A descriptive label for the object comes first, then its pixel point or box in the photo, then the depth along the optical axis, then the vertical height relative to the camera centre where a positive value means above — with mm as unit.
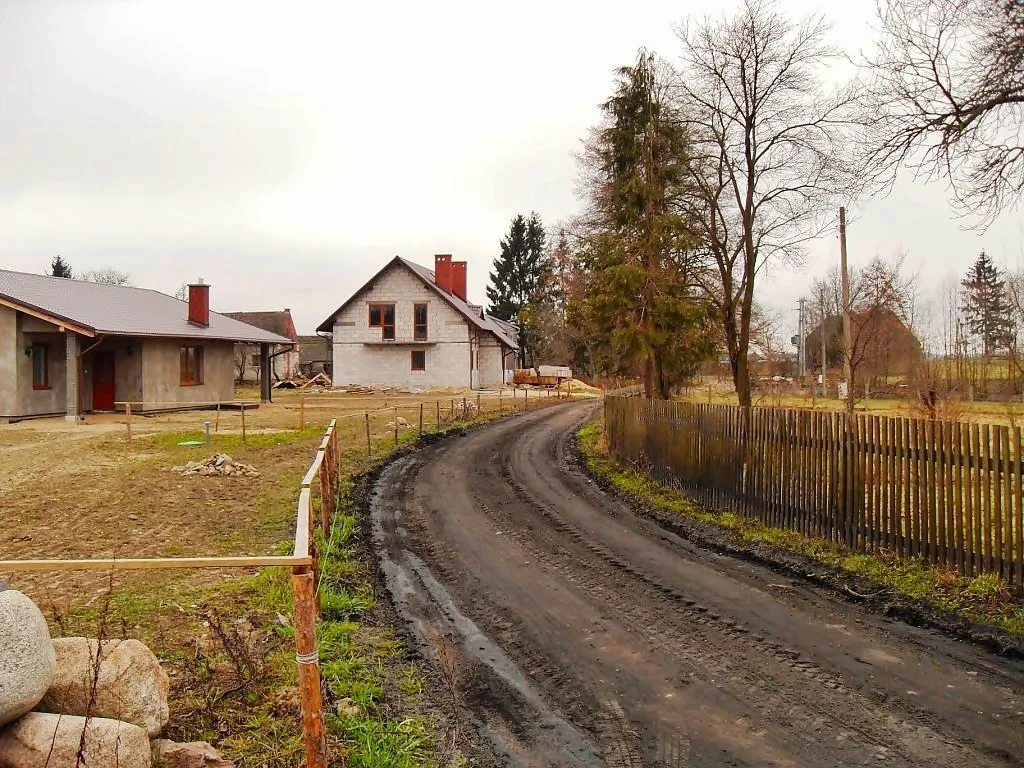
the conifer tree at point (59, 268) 74125 +11978
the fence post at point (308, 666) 3504 -1347
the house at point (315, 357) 59812 +2223
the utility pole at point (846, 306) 20681 +2042
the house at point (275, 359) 51750 +2173
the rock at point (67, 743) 3232 -1588
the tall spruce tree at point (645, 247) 17375 +3194
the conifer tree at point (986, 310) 35162 +3793
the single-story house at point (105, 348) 22875 +1310
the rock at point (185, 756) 3648 -1848
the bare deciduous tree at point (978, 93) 7684 +3154
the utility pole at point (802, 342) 63897 +3187
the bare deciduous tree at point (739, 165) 15867 +4825
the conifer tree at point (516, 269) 72375 +11065
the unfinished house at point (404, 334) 43594 +2933
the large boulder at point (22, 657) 3219 -1215
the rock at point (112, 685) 3680 -1518
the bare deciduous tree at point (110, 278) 86312 +12860
